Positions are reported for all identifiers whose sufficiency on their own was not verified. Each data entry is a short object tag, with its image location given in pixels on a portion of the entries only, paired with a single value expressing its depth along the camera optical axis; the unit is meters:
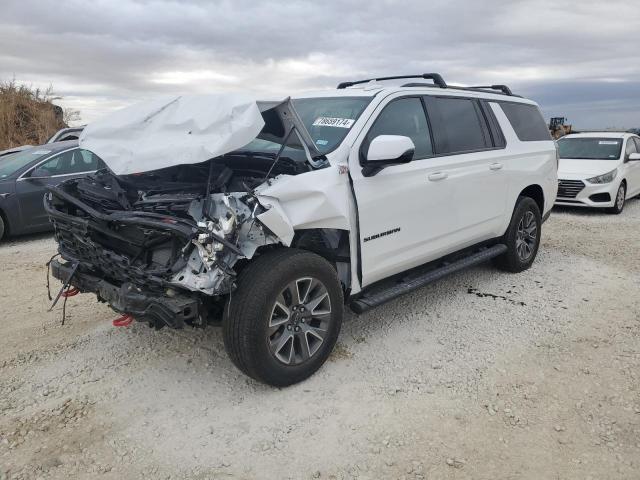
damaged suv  3.11
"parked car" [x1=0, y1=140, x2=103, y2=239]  7.84
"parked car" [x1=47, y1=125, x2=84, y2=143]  10.52
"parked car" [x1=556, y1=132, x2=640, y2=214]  9.75
